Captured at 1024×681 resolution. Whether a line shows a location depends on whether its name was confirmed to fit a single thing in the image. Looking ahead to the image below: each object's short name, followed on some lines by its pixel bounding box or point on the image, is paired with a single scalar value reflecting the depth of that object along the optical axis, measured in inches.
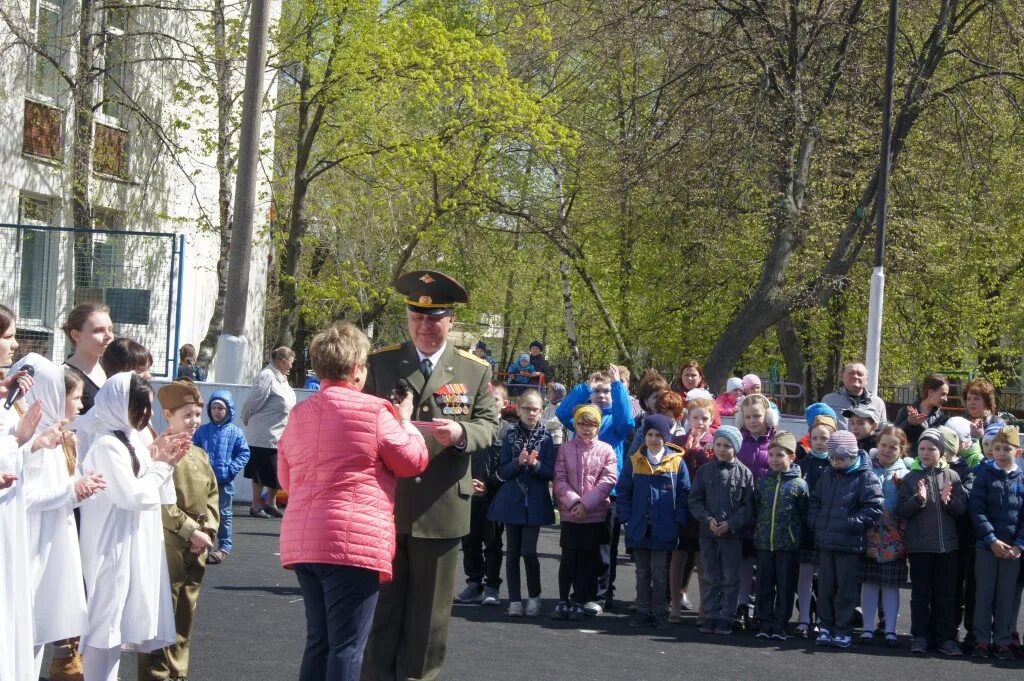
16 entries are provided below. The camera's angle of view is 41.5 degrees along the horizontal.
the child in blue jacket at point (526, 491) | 423.8
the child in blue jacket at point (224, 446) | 492.4
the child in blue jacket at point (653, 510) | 415.2
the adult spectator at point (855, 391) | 471.2
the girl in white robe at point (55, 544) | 244.2
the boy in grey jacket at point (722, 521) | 408.5
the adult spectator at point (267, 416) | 596.4
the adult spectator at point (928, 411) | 467.2
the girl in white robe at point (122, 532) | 250.5
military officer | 249.9
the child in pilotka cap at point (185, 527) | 276.4
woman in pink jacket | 218.8
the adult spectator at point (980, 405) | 457.7
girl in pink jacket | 421.7
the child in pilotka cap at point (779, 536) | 403.5
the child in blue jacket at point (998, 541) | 392.8
